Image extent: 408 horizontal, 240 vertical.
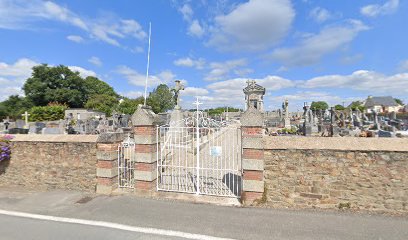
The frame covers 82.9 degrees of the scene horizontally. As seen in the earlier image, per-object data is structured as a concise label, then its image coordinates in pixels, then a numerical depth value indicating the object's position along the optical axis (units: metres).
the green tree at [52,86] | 50.47
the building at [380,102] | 72.61
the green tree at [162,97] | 70.11
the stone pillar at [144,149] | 6.16
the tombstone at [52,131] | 13.47
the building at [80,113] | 38.91
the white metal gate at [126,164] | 6.78
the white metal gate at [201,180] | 6.21
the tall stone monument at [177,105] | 14.15
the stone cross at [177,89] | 15.79
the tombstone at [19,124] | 19.80
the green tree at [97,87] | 61.99
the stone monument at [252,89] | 8.80
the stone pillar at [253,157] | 5.36
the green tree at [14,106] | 50.54
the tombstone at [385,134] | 10.48
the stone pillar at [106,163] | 6.38
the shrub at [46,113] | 34.16
